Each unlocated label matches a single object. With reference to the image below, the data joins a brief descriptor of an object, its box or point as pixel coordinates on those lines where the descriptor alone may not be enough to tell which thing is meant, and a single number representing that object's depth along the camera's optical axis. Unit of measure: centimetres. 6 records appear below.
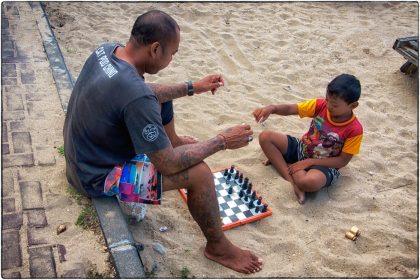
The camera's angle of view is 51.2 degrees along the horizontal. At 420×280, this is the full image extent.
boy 332
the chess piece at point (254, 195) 347
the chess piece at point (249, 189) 352
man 240
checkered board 326
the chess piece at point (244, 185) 356
